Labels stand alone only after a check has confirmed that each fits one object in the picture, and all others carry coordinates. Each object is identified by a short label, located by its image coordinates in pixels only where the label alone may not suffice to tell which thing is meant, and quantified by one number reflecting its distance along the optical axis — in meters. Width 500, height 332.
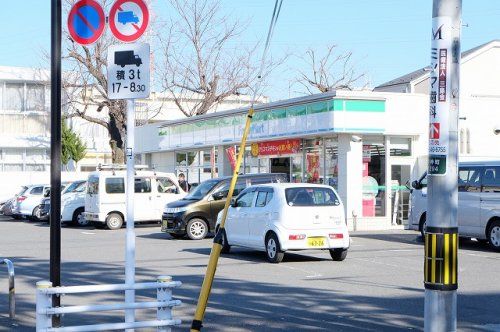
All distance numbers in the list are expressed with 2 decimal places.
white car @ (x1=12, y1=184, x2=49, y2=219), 34.43
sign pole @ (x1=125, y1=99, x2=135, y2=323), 7.70
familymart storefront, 26.03
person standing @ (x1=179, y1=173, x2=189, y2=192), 31.48
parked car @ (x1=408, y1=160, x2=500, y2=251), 19.64
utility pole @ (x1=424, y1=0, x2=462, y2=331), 6.86
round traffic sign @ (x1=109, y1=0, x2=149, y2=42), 8.05
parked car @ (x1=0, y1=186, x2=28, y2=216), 35.89
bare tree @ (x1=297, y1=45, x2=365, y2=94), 53.16
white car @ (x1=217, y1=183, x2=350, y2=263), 16.59
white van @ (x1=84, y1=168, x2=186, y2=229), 27.81
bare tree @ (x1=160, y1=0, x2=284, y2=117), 49.16
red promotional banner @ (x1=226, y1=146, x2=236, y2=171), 32.21
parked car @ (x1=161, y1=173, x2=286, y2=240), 23.17
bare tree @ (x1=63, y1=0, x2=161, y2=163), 43.31
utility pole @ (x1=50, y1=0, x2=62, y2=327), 8.12
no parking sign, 8.26
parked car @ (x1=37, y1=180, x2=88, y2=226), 30.15
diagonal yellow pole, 6.37
